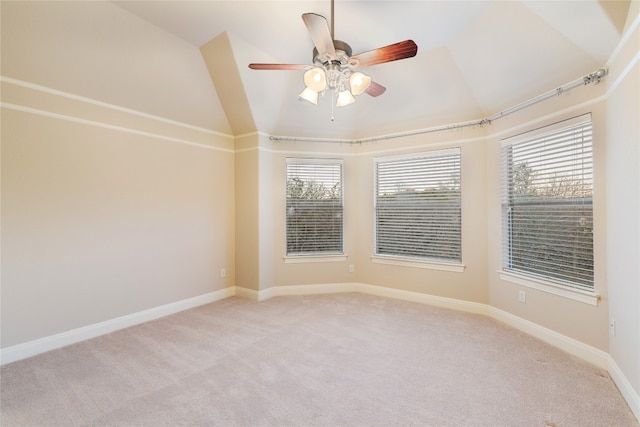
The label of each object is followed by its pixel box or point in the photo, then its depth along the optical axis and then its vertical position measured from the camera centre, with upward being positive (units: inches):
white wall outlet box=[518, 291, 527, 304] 121.9 -35.0
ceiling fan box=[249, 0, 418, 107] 70.6 +43.4
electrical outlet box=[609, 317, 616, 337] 88.4 -34.9
